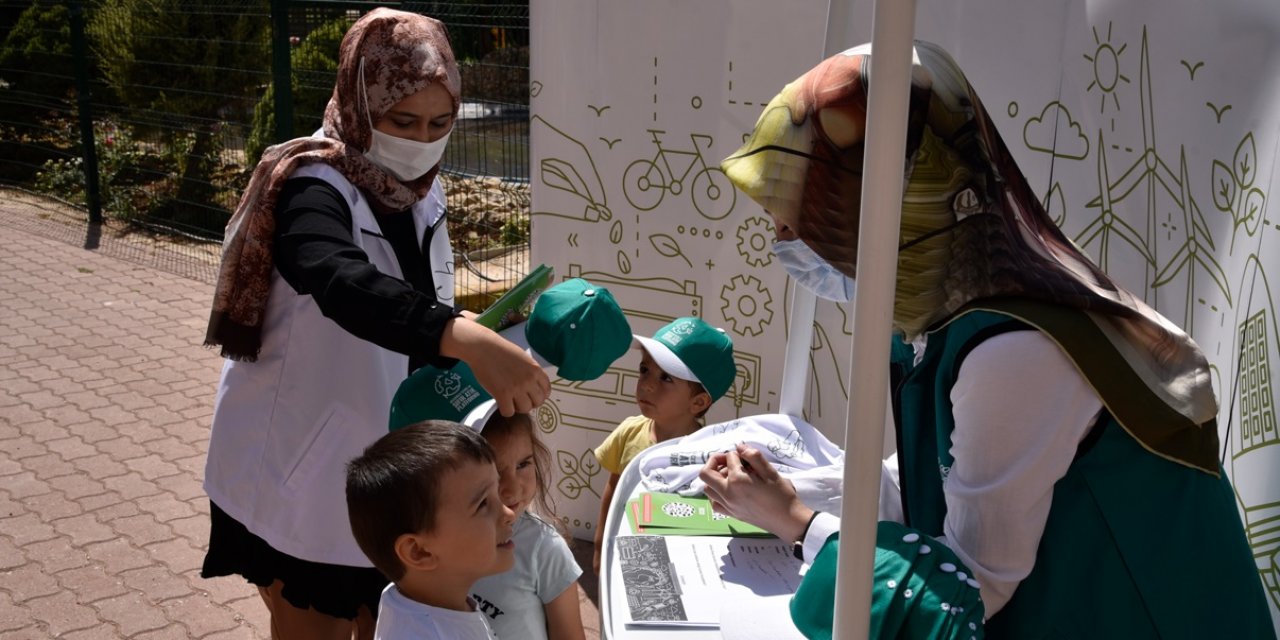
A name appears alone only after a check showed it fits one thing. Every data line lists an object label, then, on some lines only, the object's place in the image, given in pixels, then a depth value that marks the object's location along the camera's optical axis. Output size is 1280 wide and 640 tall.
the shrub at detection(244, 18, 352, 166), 8.23
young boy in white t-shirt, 1.89
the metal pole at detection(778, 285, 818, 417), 2.61
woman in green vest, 1.39
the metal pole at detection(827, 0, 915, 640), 1.22
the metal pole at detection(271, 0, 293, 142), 7.14
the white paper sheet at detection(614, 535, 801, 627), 1.89
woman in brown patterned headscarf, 2.38
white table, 1.85
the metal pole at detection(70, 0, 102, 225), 9.24
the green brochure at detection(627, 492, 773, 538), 2.13
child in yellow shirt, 3.27
